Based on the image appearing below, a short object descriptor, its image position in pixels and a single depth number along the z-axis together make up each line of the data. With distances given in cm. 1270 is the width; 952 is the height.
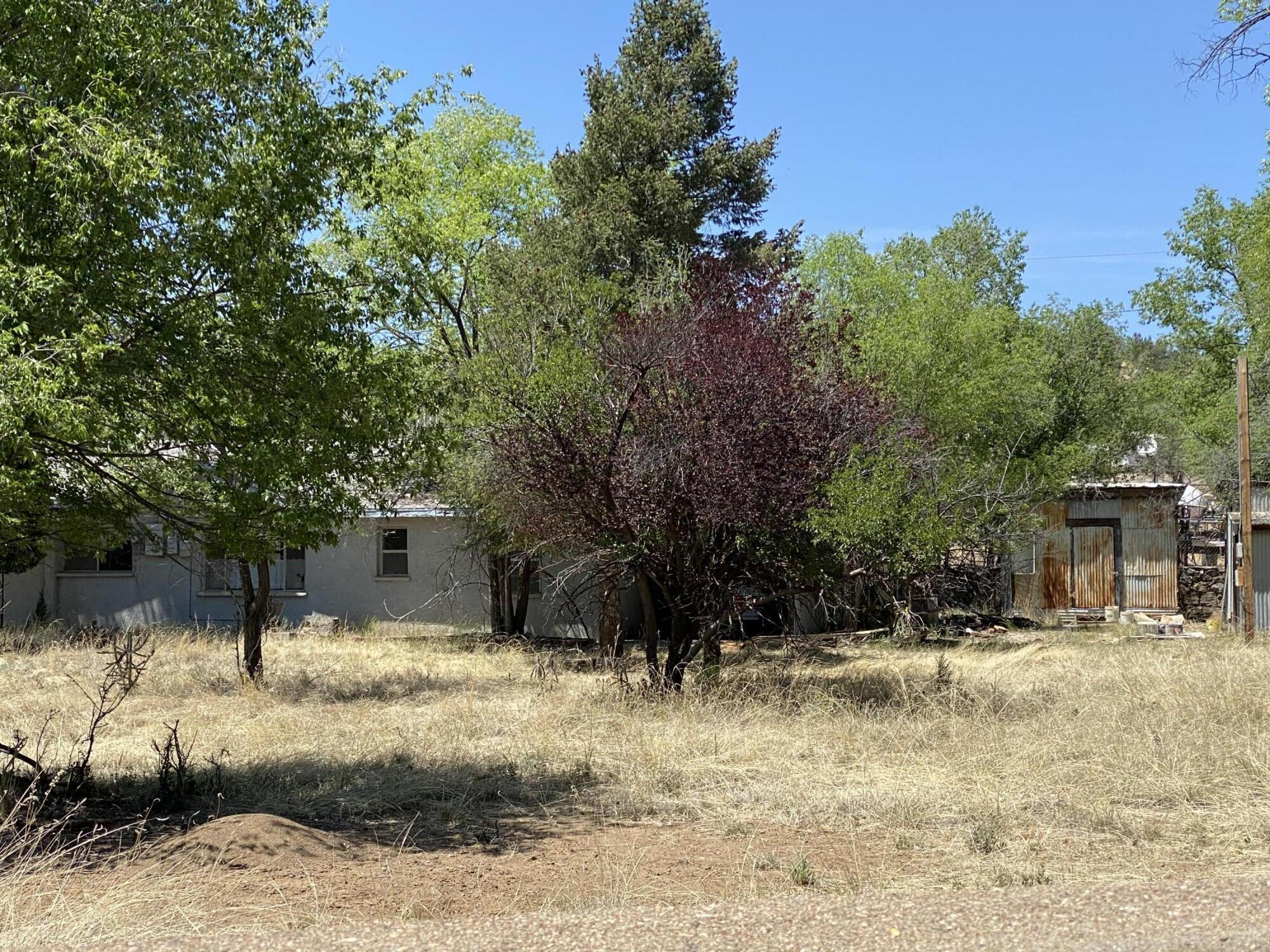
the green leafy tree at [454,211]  1086
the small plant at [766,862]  695
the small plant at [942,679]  1371
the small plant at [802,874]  654
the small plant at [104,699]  888
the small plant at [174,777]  898
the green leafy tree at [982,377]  2030
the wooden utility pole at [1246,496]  1931
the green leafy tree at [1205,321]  3136
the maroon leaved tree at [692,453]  1238
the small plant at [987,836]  718
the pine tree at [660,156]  2170
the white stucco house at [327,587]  2378
